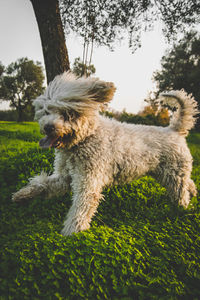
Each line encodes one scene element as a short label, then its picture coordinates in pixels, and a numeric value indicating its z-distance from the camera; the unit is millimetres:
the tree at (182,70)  24281
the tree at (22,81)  33188
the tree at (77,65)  27353
